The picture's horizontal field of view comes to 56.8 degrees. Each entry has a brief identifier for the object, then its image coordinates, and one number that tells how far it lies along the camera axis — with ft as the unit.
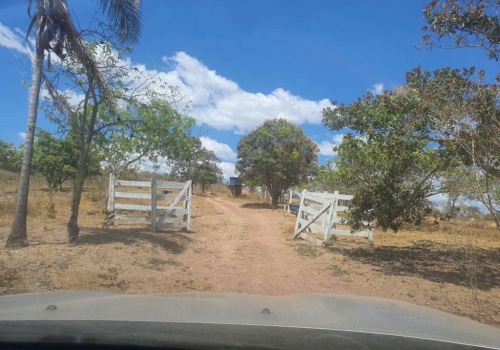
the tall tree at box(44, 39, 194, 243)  33.37
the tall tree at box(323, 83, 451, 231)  32.91
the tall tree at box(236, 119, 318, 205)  104.88
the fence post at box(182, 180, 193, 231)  50.34
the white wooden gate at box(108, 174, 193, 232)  46.55
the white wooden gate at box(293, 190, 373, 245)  43.96
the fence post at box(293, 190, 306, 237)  49.50
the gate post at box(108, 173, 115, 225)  47.83
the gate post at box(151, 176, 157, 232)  46.26
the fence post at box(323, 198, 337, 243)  43.83
